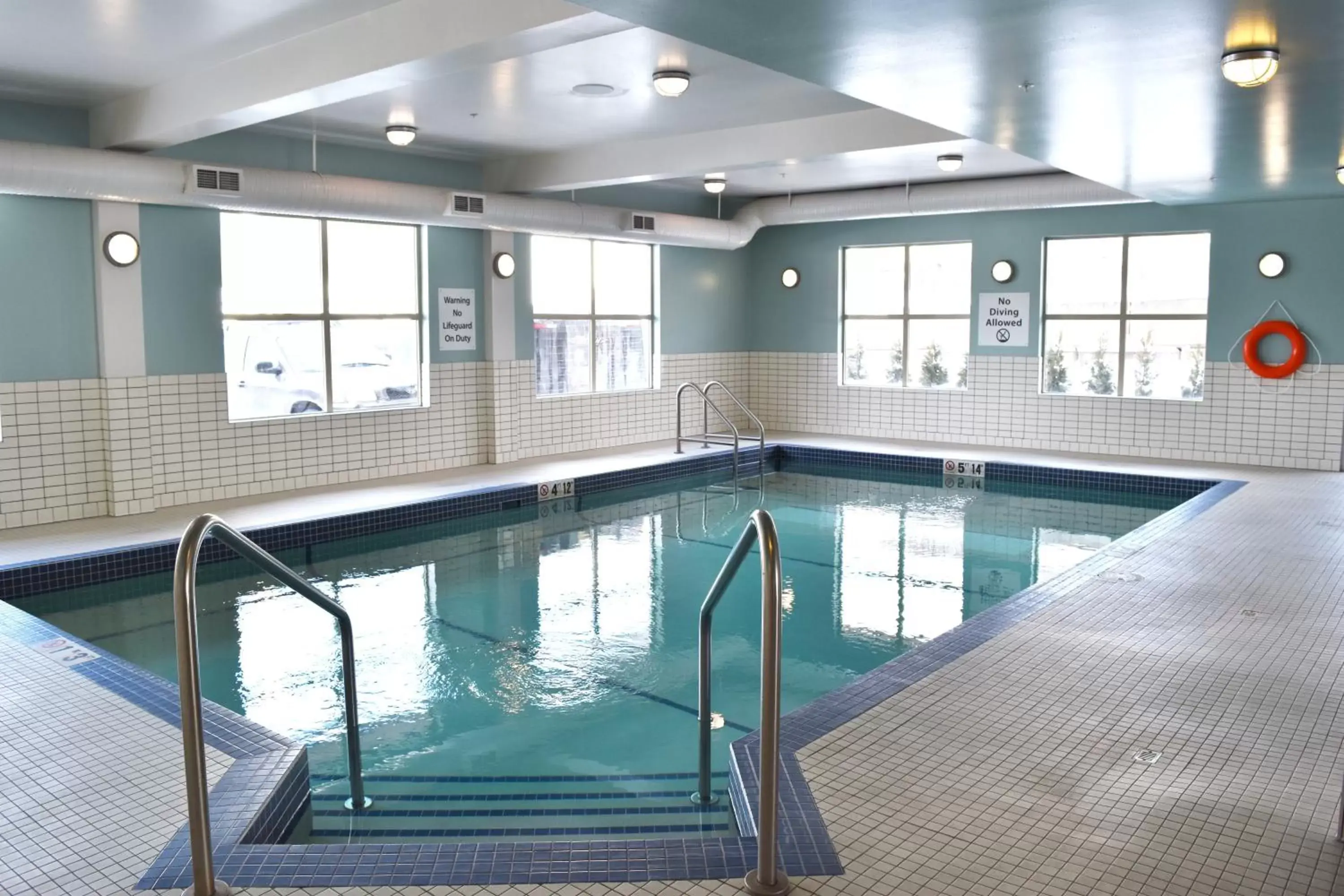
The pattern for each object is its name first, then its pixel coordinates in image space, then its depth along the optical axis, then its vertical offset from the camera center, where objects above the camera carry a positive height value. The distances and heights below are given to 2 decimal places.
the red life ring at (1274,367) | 8.88 +0.00
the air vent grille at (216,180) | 6.33 +1.04
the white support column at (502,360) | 9.17 -0.07
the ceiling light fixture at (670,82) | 5.18 +1.31
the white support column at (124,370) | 6.71 -0.11
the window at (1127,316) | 9.62 +0.33
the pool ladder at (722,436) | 9.53 -0.84
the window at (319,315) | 7.59 +0.28
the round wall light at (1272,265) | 8.95 +0.73
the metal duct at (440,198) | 5.90 +1.08
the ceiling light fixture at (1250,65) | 3.75 +1.02
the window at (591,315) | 9.95 +0.36
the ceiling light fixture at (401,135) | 6.77 +1.39
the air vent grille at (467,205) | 7.78 +1.09
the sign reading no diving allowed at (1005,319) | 10.38 +0.31
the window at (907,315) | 10.93 +0.39
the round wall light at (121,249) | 6.68 +0.66
